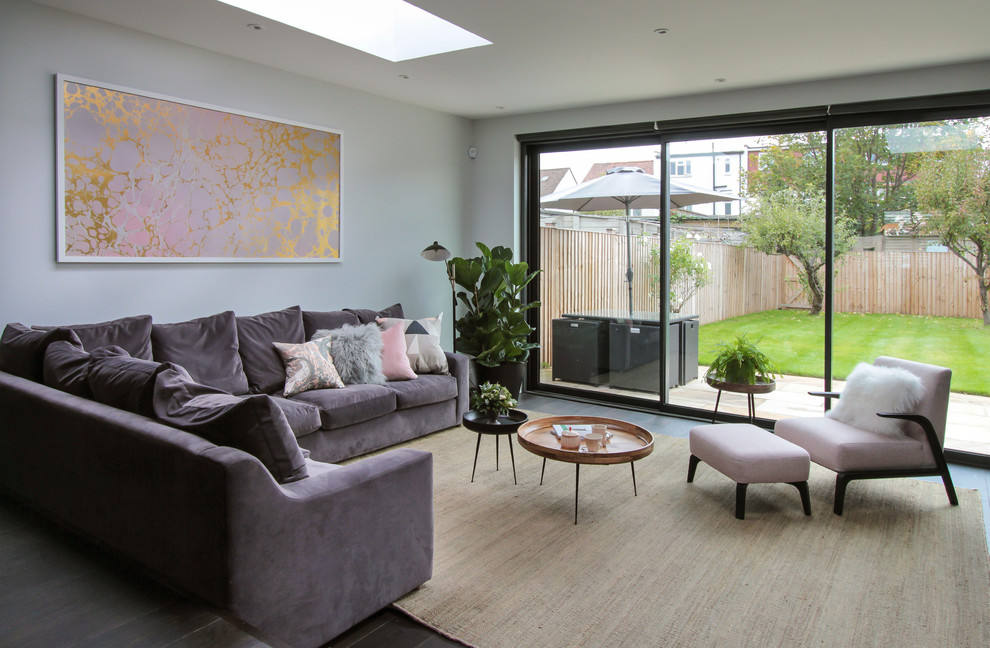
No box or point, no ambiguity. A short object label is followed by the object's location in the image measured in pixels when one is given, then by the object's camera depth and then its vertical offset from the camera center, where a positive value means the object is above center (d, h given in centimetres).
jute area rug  254 -112
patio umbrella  579 +108
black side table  387 -63
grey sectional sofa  211 -63
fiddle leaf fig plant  598 +4
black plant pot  608 -54
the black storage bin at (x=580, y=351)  646 -35
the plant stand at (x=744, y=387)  463 -50
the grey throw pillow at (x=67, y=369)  288 -24
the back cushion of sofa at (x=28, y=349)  323 -17
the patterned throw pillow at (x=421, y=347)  523 -25
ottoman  356 -77
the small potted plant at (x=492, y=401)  400 -51
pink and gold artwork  393 +87
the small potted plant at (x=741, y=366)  468 -36
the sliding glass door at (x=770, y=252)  473 +50
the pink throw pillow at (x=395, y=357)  501 -31
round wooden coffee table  341 -69
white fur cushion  372 -45
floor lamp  578 +53
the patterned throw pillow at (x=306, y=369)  445 -36
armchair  367 -72
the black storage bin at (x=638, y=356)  600 -37
